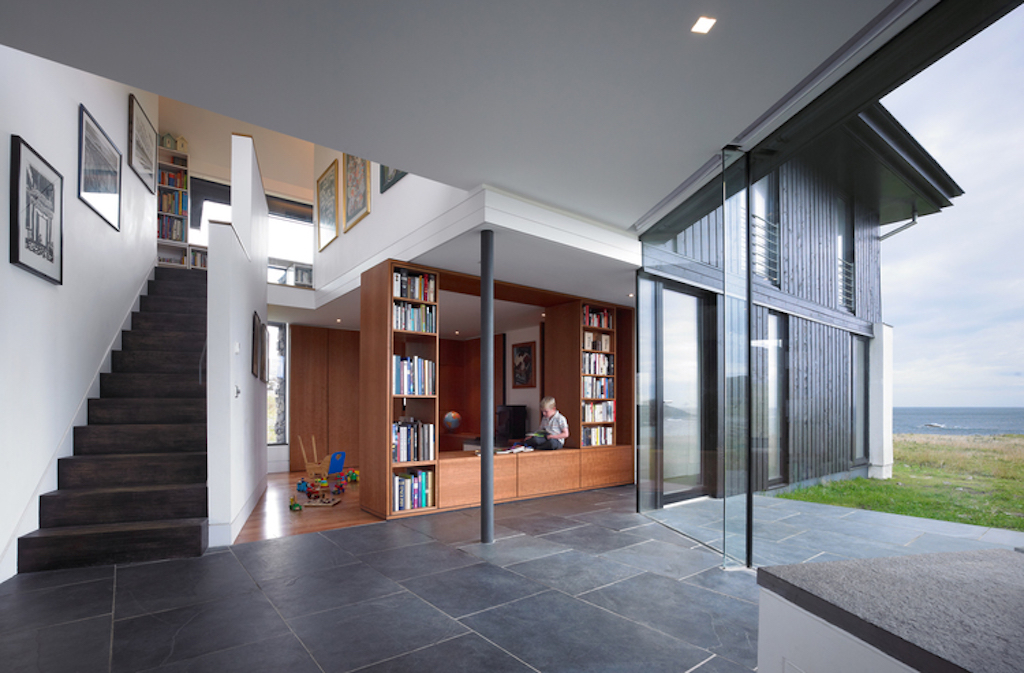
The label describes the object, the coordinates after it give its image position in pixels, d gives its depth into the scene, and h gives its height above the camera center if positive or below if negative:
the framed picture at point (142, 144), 6.58 +2.75
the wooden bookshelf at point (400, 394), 5.37 -0.45
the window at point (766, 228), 3.44 +0.81
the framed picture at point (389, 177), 6.07 +2.03
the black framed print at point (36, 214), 3.60 +1.00
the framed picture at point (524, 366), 9.47 -0.28
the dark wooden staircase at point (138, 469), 3.93 -1.00
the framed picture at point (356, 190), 6.97 +2.22
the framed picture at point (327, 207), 8.39 +2.40
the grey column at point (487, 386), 4.42 -0.30
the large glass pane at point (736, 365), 3.61 -0.10
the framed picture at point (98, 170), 4.89 +1.81
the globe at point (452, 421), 11.30 -1.49
